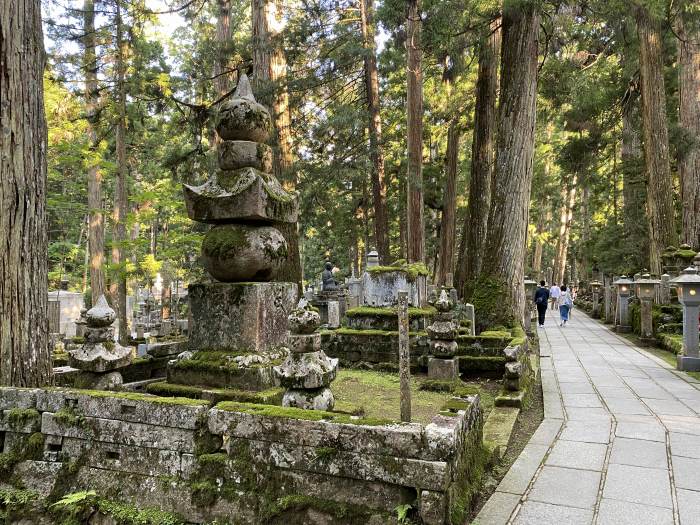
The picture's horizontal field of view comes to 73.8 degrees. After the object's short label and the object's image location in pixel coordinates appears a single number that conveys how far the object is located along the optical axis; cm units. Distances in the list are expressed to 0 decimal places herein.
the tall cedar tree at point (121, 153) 1215
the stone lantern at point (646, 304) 1252
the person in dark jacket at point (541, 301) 1733
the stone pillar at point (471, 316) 950
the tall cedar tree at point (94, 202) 1413
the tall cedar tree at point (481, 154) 1233
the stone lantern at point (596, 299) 2170
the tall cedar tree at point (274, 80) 1115
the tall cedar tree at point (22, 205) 428
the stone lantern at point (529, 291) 1569
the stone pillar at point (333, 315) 1215
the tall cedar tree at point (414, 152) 1342
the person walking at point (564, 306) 1819
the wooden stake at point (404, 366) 395
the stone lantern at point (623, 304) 1548
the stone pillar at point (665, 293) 1396
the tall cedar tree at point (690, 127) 1471
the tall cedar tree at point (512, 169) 920
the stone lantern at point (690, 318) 862
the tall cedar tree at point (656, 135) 1377
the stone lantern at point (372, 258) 1449
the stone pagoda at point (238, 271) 480
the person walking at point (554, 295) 2204
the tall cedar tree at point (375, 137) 1566
